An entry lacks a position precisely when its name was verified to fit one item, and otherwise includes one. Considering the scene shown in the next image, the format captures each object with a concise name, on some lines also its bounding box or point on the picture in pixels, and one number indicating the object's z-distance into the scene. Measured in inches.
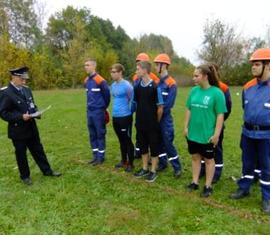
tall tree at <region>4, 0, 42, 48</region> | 1552.7
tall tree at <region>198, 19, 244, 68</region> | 1615.4
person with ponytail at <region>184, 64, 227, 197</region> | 199.3
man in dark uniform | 230.0
